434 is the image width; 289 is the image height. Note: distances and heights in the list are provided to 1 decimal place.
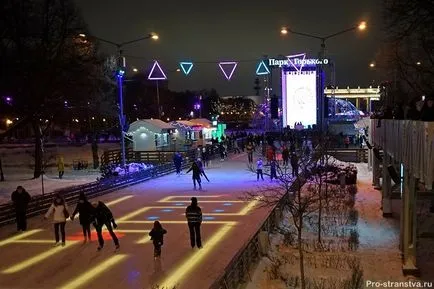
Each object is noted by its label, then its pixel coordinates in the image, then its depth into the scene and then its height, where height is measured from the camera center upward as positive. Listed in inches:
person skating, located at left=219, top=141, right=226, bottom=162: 1883.5 -105.3
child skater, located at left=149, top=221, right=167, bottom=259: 536.4 -110.9
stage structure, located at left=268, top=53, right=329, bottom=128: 2925.7 +109.8
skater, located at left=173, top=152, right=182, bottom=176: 1454.2 -105.2
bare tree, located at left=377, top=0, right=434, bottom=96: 741.3 +125.8
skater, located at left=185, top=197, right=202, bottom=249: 576.3 -104.7
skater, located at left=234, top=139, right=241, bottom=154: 2233.9 -113.2
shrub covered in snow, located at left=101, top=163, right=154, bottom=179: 1248.1 -111.1
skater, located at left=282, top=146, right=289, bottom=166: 1185.5 -76.2
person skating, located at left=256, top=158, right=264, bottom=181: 1176.8 -104.9
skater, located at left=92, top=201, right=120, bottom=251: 581.9 -98.0
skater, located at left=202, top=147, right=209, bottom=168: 1681.1 -112.2
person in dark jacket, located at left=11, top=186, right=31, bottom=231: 719.7 -104.3
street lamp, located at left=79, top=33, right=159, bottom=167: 1149.2 +113.8
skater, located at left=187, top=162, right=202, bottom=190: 1092.5 -100.0
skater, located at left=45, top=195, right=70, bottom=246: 617.6 -96.9
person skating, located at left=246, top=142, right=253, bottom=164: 1631.4 -93.5
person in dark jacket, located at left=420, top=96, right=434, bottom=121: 348.2 +2.7
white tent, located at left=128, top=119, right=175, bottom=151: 1962.4 -39.6
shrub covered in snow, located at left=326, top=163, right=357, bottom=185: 1055.5 -113.6
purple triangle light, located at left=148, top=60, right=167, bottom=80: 1227.2 +119.5
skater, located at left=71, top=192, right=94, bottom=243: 615.9 -95.7
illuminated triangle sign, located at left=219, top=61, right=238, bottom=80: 1250.6 +121.3
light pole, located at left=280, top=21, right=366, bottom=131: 1089.2 +175.3
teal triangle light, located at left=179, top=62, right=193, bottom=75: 1253.1 +122.7
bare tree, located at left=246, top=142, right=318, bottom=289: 540.1 -96.1
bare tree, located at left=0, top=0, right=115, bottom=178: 996.6 +129.9
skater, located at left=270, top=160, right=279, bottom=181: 969.7 -88.2
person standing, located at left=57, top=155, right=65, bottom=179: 1400.1 -107.5
